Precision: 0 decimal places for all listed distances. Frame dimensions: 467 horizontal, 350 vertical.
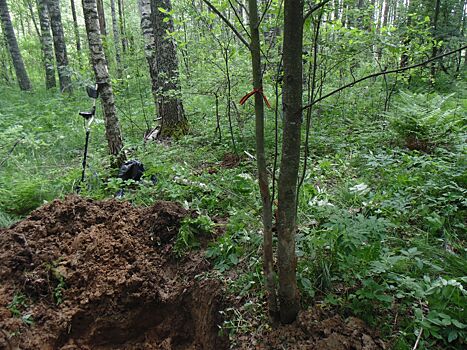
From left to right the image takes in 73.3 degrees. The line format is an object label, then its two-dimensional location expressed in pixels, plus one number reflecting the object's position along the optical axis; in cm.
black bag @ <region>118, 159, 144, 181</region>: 432
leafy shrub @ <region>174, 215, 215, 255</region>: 298
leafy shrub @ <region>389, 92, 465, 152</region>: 429
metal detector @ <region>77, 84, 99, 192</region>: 430
